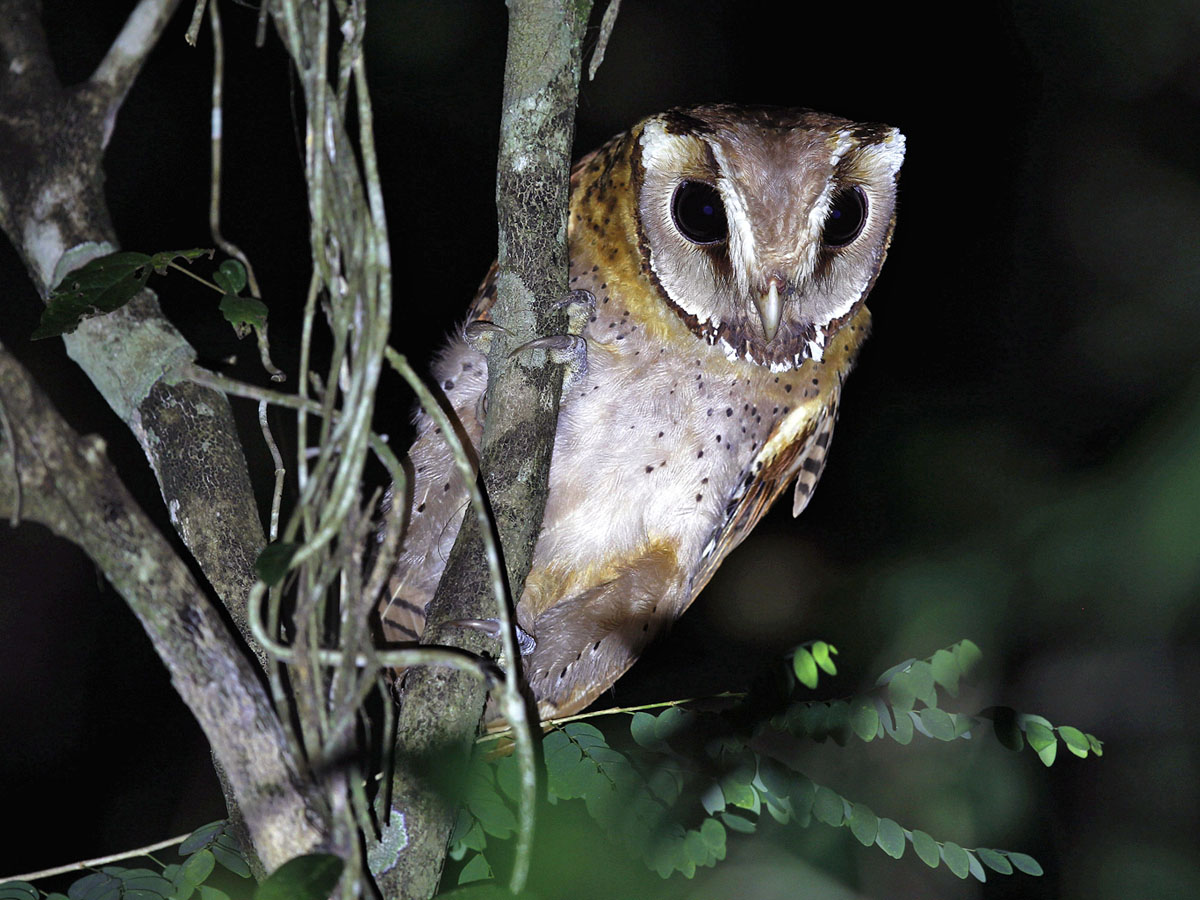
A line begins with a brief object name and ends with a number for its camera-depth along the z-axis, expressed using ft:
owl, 15.50
